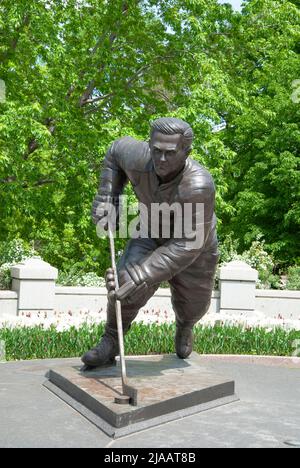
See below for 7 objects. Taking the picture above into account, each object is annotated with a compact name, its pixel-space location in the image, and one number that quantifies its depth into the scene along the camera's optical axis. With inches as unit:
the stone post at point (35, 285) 409.4
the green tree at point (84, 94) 550.3
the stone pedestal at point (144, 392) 158.7
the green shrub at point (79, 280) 476.7
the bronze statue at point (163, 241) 183.2
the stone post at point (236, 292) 444.8
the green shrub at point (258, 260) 526.3
